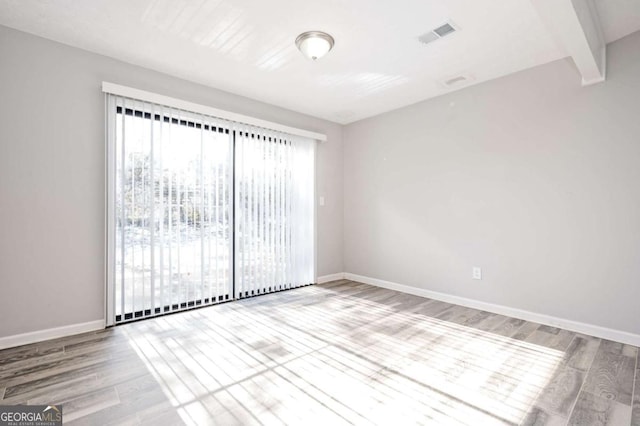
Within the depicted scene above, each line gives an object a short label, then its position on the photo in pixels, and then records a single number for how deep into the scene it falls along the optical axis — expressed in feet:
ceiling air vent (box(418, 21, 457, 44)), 8.06
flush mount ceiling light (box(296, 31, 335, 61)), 8.35
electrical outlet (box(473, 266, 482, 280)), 11.48
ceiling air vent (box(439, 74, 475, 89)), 11.01
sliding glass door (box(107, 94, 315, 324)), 9.84
